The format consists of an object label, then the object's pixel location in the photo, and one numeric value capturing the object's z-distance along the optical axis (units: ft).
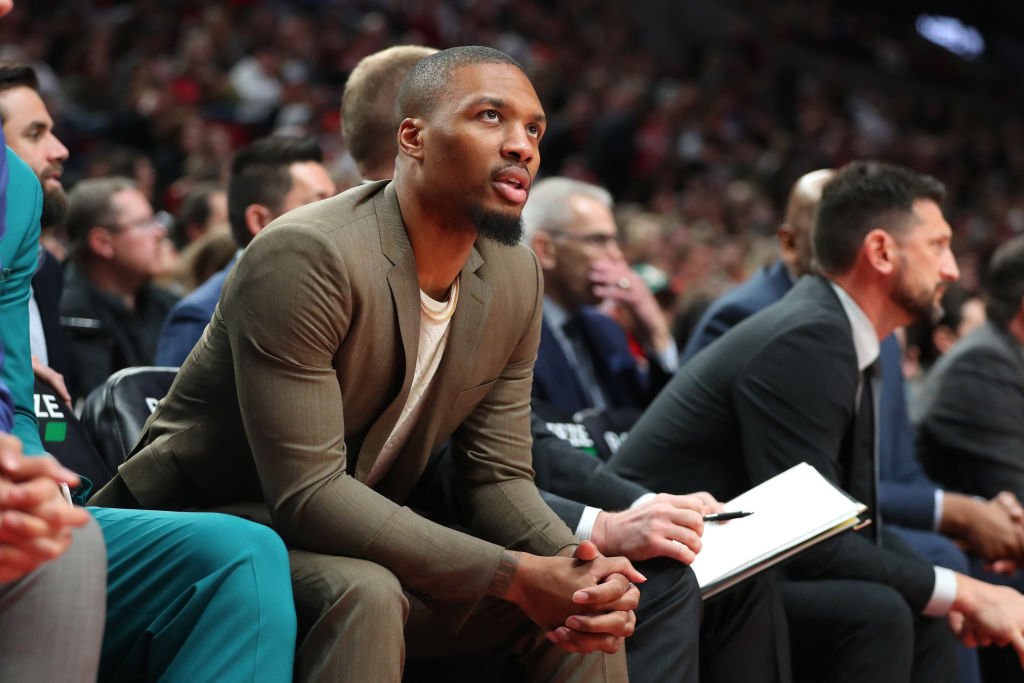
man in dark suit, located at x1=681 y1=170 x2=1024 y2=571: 11.51
